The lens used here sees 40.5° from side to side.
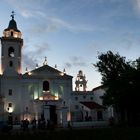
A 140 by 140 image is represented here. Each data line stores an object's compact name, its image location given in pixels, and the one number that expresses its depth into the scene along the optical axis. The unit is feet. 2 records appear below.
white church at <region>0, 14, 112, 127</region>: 108.16
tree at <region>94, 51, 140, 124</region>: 85.53
